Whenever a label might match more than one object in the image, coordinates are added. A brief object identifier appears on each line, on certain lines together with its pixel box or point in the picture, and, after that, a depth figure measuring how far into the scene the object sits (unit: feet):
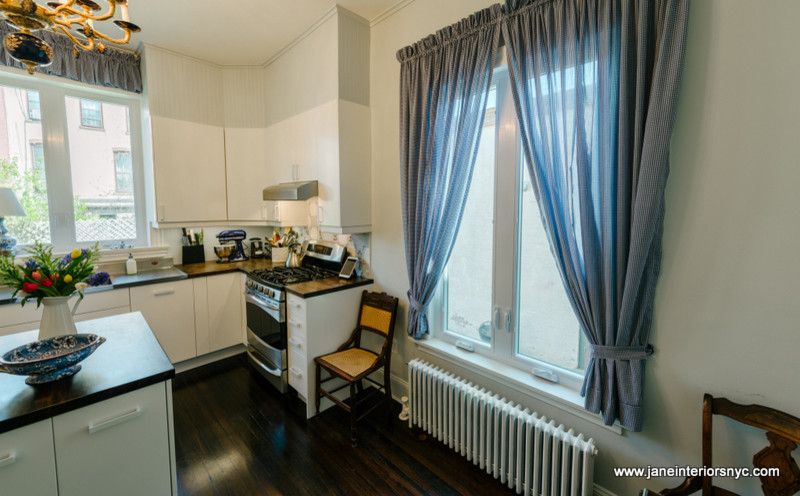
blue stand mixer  12.30
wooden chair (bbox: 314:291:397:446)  7.62
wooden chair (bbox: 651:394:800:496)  3.84
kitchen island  3.51
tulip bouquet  4.25
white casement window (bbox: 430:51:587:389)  6.28
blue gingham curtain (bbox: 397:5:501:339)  6.57
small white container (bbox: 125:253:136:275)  10.21
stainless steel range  8.94
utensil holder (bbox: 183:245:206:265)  11.75
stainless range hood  8.87
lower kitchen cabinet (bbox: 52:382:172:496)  3.78
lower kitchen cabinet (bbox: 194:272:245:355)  10.51
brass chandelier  4.08
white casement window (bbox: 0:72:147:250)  9.28
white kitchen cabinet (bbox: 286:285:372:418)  8.25
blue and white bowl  3.70
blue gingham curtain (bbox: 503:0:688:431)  4.50
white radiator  5.35
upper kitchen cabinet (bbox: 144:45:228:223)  10.20
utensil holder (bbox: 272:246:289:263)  12.03
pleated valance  9.19
